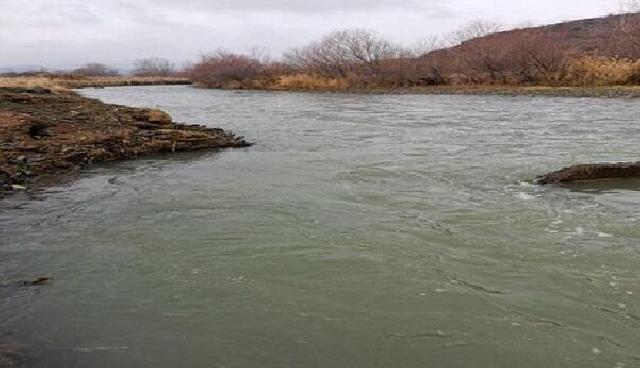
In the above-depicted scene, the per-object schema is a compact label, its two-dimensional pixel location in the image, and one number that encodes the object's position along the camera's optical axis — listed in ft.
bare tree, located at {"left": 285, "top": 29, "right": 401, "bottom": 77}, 172.24
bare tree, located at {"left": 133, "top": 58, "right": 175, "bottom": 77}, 383.65
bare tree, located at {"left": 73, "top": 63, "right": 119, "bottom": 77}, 396.16
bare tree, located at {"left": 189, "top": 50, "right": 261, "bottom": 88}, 195.56
